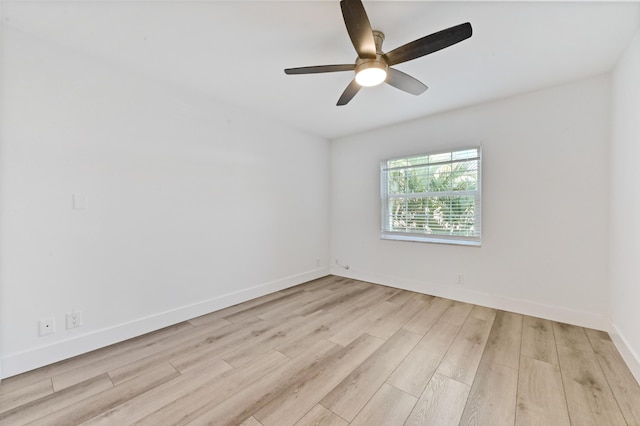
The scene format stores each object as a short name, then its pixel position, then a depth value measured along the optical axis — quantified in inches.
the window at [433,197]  122.3
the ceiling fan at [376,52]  54.1
